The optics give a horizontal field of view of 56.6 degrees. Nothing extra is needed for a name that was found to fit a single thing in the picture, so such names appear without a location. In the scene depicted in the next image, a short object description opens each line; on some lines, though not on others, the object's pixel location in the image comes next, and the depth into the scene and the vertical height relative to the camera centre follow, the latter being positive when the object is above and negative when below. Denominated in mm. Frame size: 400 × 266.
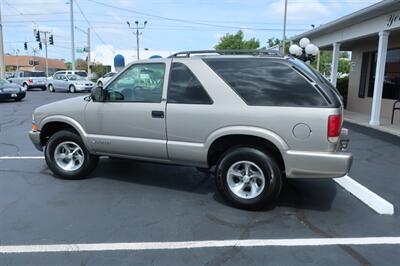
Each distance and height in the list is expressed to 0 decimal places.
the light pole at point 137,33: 57981 +6086
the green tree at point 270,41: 77938 +7179
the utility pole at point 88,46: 47272 +3044
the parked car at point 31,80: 32791 -967
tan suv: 4293 -579
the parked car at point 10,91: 19109 -1183
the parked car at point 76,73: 31666 -266
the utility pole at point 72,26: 35750 +4157
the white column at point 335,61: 15418 +650
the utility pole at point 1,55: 34000 +1148
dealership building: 11234 +1093
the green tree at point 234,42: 54778 +4700
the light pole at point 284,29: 28500 +3778
